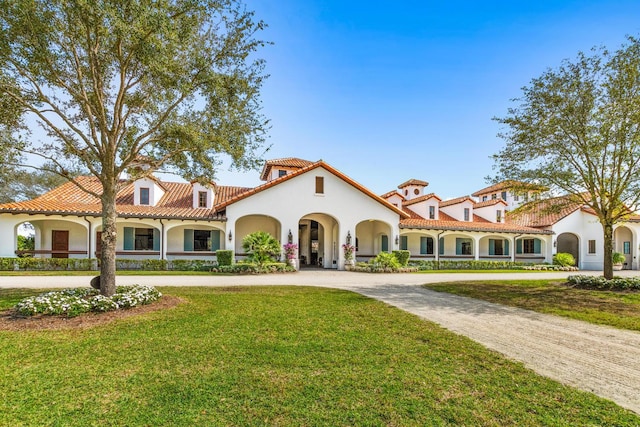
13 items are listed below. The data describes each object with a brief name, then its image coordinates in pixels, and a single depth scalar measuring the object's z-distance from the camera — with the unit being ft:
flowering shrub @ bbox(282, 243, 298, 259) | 68.03
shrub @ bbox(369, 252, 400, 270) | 67.67
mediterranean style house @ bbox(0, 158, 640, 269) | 67.51
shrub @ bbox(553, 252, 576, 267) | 89.51
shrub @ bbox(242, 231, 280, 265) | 63.67
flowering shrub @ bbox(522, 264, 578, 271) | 84.72
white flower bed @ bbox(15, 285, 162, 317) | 24.86
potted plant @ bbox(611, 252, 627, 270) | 89.81
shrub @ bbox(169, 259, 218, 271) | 65.35
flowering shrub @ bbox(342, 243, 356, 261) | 73.41
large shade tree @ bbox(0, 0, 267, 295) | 24.86
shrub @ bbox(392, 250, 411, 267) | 73.13
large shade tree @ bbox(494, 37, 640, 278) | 41.27
